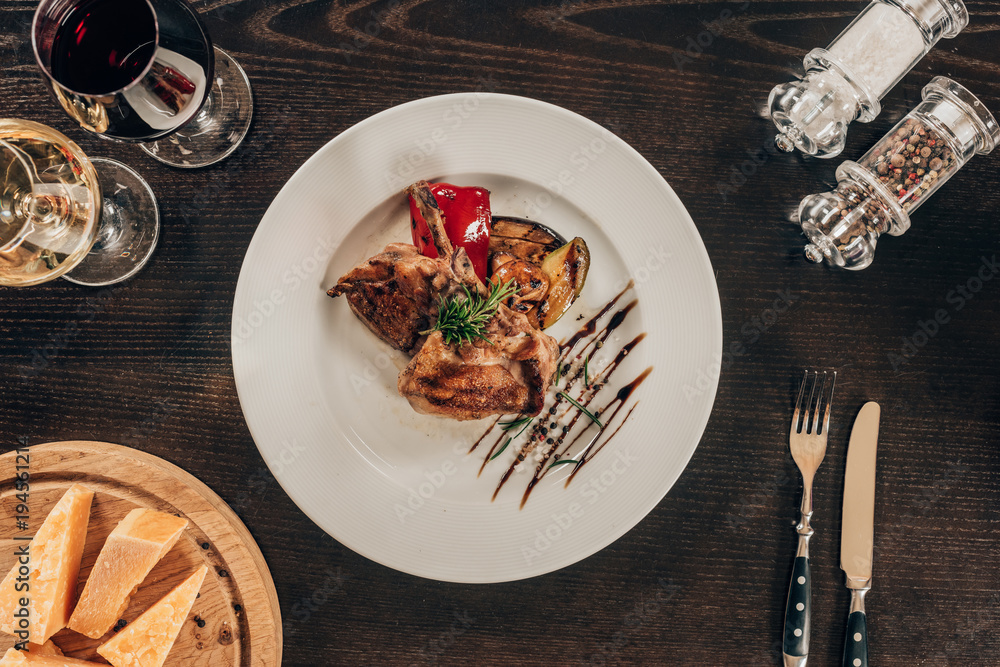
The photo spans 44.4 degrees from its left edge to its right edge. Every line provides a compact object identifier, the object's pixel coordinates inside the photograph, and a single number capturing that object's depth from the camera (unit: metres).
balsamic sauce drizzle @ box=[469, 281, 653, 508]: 0.72
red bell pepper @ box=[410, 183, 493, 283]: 0.70
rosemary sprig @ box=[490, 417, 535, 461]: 0.71
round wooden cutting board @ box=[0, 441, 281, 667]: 0.70
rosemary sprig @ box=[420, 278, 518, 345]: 0.66
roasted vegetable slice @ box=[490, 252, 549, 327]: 0.69
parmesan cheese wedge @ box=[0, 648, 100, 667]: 0.68
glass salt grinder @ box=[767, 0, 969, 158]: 0.70
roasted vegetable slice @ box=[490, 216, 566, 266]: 0.72
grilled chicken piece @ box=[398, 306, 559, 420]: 0.67
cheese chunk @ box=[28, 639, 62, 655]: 0.69
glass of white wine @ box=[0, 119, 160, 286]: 0.65
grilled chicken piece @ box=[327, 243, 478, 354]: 0.67
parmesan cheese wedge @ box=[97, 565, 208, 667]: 0.69
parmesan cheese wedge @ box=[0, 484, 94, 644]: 0.68
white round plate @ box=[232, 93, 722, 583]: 0.70
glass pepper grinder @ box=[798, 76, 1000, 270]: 0.70
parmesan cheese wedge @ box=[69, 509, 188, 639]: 0.68
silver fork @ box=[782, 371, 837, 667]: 0.72
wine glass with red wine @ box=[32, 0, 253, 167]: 0.63
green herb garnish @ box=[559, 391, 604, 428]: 0.71
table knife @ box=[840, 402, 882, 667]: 0.72
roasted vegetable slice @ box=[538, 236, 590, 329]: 0.70
